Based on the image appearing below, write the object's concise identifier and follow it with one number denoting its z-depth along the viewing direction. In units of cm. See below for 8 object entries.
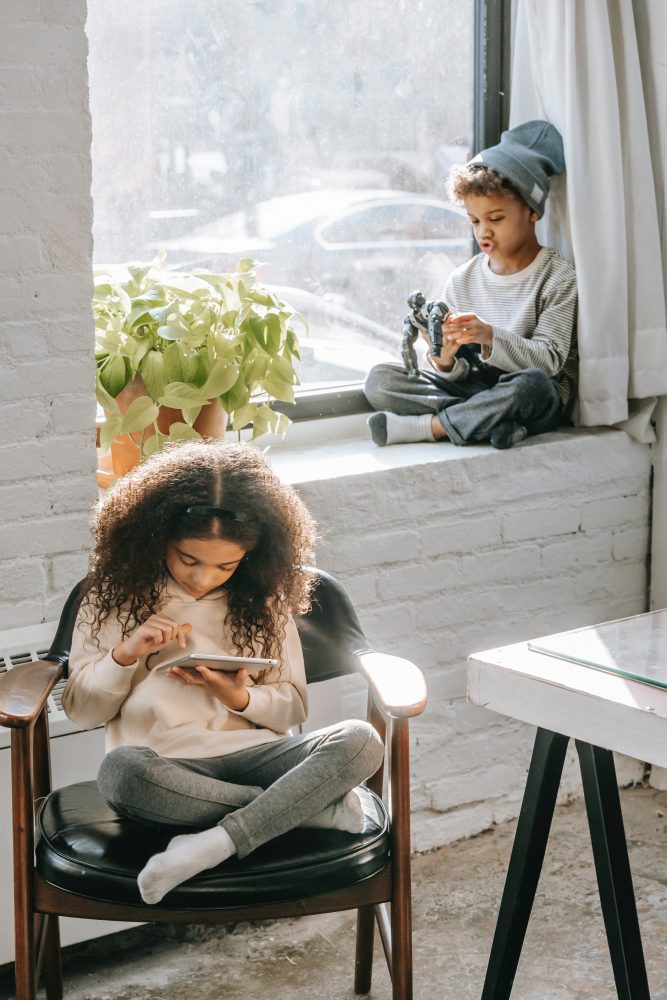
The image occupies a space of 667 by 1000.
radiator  369
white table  310
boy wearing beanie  429
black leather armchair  323
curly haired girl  332
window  414
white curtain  430
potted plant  381
